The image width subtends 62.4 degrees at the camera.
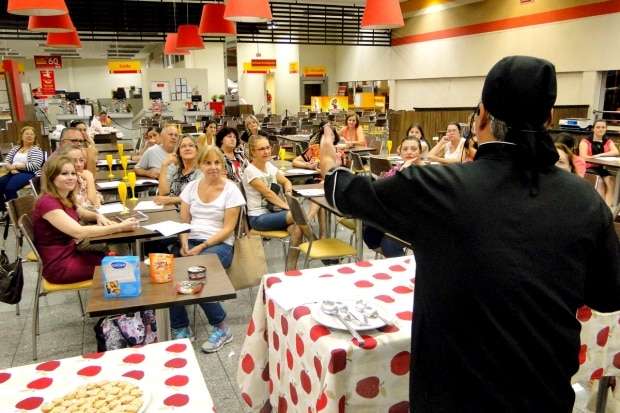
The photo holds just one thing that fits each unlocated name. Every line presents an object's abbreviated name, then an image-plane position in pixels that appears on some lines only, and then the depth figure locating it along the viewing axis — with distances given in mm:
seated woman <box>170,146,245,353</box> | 3469
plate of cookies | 1277
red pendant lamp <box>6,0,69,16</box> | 3363
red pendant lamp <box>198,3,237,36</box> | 5773
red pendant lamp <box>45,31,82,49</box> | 6414
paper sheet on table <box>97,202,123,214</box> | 3706
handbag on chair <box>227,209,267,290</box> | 3400
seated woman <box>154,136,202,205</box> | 4277
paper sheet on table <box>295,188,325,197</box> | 4172
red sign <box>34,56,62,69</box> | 19344
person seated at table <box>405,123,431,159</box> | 6363
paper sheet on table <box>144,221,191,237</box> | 3141
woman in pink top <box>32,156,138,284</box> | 3031
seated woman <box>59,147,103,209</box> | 3941
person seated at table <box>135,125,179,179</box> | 5418
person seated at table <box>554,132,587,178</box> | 3506
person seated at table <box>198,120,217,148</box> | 7105
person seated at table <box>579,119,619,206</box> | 6469
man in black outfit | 1114
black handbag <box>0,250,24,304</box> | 2838
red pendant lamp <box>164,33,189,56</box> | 8553
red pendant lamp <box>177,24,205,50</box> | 7234
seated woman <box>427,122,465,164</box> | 6205
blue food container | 2113
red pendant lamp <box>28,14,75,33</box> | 4574
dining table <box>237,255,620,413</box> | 1571
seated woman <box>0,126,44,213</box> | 5875
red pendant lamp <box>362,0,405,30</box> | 4281
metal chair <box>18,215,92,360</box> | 3082
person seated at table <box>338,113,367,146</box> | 8375
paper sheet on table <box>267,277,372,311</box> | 1861
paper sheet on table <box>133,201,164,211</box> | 3838
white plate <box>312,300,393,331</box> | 1599
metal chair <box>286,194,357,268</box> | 3631
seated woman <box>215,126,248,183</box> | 4972
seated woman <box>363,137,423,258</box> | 3676
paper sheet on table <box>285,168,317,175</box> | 5396
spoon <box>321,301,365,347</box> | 1561
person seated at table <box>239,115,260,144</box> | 7871
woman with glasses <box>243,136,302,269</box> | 4242
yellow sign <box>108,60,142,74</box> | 19000
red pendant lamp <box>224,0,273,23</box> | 4051
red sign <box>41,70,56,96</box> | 18197
